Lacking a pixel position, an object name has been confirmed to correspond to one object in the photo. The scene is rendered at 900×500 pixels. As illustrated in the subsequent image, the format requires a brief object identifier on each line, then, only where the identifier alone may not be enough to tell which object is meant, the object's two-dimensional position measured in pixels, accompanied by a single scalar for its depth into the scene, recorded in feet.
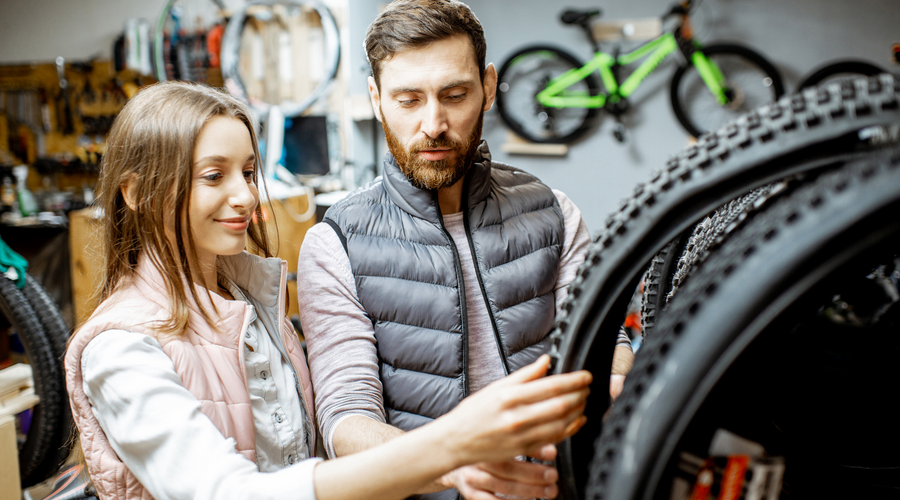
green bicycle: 12.34
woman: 2.00
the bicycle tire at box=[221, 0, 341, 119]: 12.28
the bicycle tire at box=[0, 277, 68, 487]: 5.42
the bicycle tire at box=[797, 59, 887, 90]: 11.62
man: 3.38
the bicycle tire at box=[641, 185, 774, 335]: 2.20
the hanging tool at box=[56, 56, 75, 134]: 14.03
